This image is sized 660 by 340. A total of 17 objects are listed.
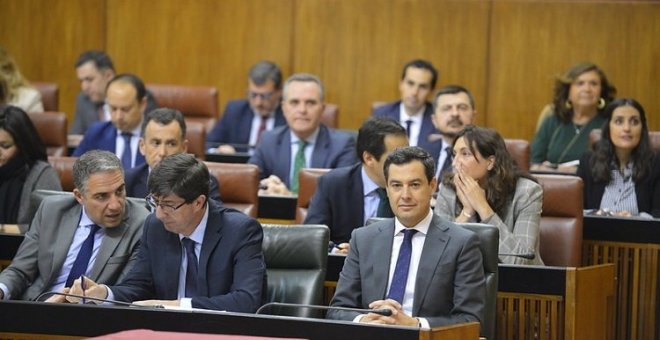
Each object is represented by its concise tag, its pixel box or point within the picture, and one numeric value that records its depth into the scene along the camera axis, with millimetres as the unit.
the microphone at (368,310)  7852
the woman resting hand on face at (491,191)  10500
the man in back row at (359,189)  11258
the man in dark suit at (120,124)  14730
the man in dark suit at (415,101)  15914
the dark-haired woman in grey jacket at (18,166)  11734
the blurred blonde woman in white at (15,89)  16984
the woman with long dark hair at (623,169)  12797
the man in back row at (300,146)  14102
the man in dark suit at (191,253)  8969
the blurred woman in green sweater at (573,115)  15711
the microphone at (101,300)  8062
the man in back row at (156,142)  12109
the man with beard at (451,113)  14062
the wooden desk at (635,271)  11180
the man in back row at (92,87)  17953
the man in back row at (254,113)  17250
